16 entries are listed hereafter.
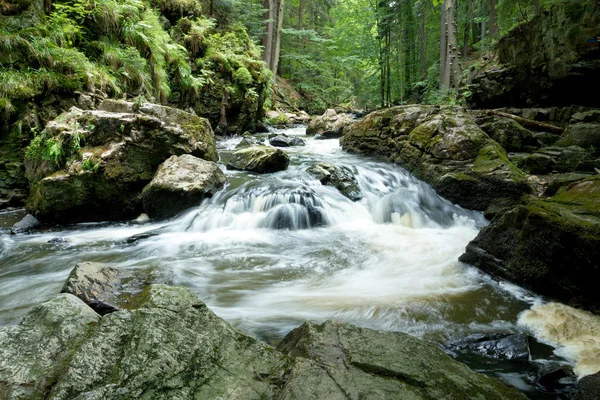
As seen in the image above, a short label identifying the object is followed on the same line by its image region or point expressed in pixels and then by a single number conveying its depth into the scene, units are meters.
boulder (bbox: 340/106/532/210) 6.52
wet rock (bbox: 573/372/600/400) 1.96
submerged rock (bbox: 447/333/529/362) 2.74
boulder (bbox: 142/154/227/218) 6.41
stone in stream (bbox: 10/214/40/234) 5.80
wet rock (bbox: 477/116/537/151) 8.48
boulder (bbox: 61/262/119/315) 2.84
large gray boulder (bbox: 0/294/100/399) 1.53
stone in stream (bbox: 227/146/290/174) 8.89
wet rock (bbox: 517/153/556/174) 7.14
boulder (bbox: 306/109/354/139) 15.83
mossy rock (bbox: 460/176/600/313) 3.39
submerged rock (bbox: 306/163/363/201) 7.83
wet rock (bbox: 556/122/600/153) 7.48
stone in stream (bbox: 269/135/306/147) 13.71
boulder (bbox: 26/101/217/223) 6.12
